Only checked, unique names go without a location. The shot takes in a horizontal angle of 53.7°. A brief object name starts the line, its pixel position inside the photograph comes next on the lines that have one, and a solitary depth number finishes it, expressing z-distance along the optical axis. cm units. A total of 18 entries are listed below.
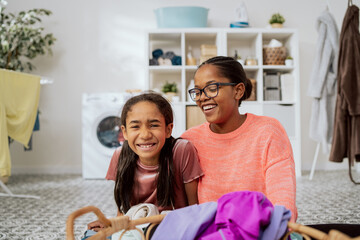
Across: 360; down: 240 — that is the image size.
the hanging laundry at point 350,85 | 241
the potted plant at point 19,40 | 358
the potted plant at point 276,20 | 385
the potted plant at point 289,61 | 378
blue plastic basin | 375
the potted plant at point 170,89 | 384
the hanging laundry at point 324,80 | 300
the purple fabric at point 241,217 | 71
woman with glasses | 110
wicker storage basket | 379
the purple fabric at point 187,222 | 78
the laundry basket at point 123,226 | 67
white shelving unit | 374
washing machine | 371
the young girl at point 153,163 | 117
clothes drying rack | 259
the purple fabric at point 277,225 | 72
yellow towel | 226
